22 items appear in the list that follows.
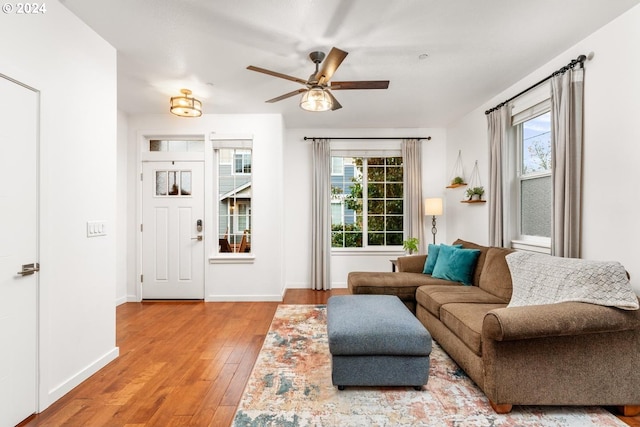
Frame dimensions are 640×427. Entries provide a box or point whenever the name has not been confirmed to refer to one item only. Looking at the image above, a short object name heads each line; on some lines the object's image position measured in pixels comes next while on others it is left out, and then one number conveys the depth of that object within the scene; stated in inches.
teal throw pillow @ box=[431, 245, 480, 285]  135.8
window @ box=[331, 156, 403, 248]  211.3
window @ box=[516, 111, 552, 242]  125.6
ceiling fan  101.0
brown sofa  69.9
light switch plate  93.4
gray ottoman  81.4
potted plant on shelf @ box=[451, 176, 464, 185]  181.2
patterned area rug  71.5
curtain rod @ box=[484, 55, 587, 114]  101.0
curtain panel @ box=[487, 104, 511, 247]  141.3
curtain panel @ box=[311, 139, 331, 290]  199.5
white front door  177.0
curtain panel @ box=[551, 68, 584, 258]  102.9
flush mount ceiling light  146.1
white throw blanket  73.5
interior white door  68.1
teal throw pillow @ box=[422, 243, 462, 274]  153.9
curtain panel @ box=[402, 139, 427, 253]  201.0
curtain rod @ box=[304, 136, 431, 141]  206.1
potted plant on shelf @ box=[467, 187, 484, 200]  163.3
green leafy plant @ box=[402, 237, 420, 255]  187.0
